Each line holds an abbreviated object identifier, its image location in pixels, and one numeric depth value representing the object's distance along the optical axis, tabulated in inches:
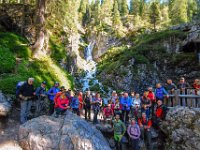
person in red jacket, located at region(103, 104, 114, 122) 308.2
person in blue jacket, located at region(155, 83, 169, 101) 294.6
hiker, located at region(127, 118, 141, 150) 266.2
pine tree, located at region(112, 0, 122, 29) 1155.8
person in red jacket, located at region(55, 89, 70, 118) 266.3
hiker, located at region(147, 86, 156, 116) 293.3
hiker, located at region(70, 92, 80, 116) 296.6
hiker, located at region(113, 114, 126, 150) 265.1
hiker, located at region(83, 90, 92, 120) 307.8
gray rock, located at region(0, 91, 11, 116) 258.3
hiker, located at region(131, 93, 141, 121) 293.8
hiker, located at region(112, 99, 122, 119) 294.0
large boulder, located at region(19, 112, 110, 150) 235.4
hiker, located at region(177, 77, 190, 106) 288.6
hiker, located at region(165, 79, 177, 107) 299.0
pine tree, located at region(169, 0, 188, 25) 1047.1
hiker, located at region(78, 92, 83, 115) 309.2
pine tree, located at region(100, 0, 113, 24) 1373.3
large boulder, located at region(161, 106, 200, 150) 282.0
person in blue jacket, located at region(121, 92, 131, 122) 289.6
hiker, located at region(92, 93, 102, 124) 307.2
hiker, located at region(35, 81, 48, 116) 276.1
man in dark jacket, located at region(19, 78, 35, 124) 256.7
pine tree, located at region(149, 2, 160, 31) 1024.3
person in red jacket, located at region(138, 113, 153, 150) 285.3
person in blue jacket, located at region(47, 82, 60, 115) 280.0
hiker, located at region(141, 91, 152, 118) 286.7
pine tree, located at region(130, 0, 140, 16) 1446.6
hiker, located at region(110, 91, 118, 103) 303.6
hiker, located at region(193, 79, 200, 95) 275.7
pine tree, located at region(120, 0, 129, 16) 1518.3
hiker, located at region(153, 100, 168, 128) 291.2
